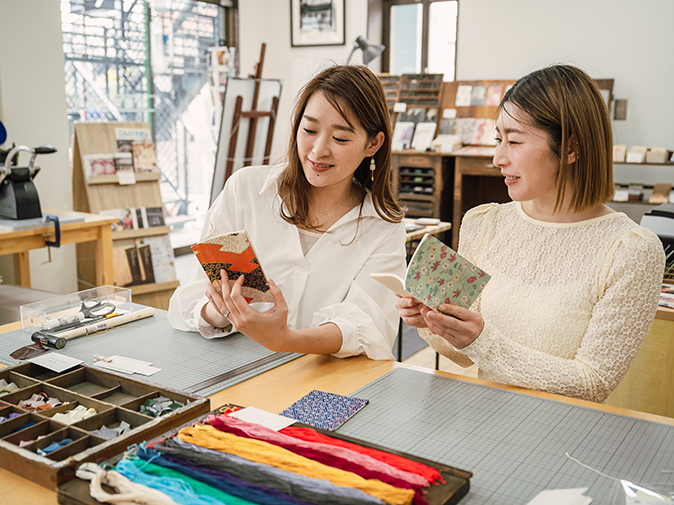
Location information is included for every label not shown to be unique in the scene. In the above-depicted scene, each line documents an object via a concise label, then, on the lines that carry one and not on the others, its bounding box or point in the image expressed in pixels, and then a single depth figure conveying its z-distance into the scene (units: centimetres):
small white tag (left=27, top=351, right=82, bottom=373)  130
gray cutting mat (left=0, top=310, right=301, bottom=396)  132
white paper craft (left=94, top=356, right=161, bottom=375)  134
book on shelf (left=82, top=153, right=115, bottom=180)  385
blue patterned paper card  110
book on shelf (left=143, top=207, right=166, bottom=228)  416
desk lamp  434
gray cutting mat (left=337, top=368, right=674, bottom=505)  93
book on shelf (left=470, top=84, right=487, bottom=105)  536
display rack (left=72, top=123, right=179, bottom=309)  389
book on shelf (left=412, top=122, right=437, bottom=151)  544
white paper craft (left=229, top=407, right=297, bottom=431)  101
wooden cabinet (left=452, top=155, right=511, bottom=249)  517
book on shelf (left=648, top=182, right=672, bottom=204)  432
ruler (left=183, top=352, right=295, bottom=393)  126
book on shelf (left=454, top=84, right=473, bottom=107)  542
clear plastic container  161
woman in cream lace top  130
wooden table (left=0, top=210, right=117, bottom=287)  301
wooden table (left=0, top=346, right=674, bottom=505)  121
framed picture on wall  610
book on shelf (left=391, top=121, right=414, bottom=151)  556
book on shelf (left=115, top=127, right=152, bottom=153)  405
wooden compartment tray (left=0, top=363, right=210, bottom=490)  91
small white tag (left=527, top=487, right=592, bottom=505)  86
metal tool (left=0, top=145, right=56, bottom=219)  306
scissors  167
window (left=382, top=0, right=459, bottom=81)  570
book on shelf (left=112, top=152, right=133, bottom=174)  401
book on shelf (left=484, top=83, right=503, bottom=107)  529
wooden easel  459
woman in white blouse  157
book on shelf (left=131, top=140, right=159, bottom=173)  412
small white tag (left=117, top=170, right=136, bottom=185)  400
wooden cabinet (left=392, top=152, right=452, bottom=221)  537
